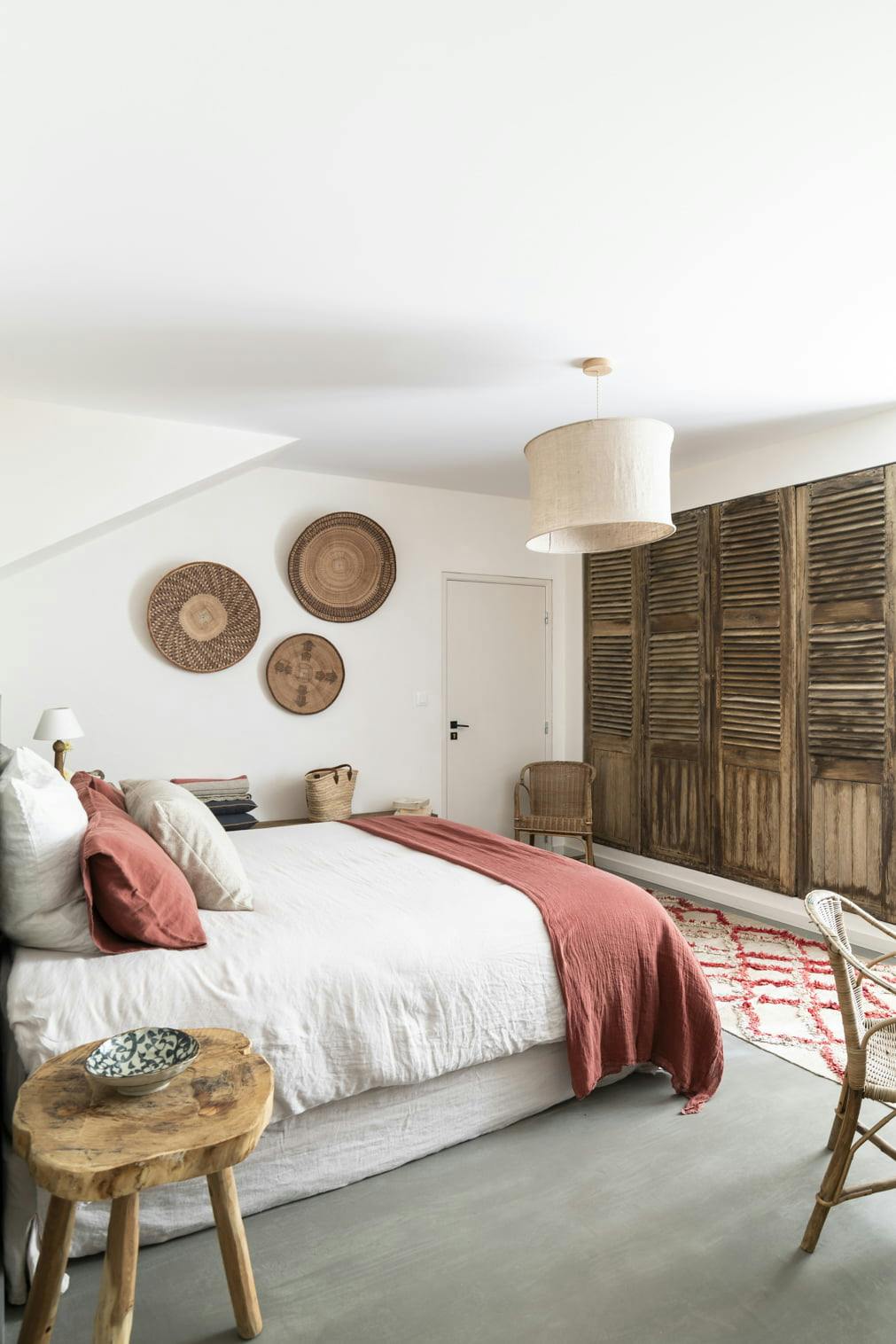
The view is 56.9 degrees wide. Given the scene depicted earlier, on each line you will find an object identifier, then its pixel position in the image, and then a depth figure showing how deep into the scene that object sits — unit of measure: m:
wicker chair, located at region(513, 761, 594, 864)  5.38
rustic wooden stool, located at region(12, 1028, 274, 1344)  1.31
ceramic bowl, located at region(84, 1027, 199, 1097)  1.47
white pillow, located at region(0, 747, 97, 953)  1.99
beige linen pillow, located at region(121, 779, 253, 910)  2.42
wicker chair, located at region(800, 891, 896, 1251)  1.85
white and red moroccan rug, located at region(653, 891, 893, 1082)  2.96
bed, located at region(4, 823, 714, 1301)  1.90
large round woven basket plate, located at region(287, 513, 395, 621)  4.84
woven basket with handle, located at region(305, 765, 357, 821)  4.57
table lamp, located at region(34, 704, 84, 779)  3.59
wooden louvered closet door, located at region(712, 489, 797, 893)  4.34
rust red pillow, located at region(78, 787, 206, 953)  2.01
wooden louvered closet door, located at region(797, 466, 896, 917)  3.89
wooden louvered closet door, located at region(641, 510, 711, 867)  4.82
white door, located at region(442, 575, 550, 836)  5.45
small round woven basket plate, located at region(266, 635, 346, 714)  4.75
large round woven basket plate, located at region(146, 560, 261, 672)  4.40
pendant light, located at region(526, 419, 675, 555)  2.78
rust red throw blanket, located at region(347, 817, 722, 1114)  2.47
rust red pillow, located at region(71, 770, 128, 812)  2.87
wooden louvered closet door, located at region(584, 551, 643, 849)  5.30
